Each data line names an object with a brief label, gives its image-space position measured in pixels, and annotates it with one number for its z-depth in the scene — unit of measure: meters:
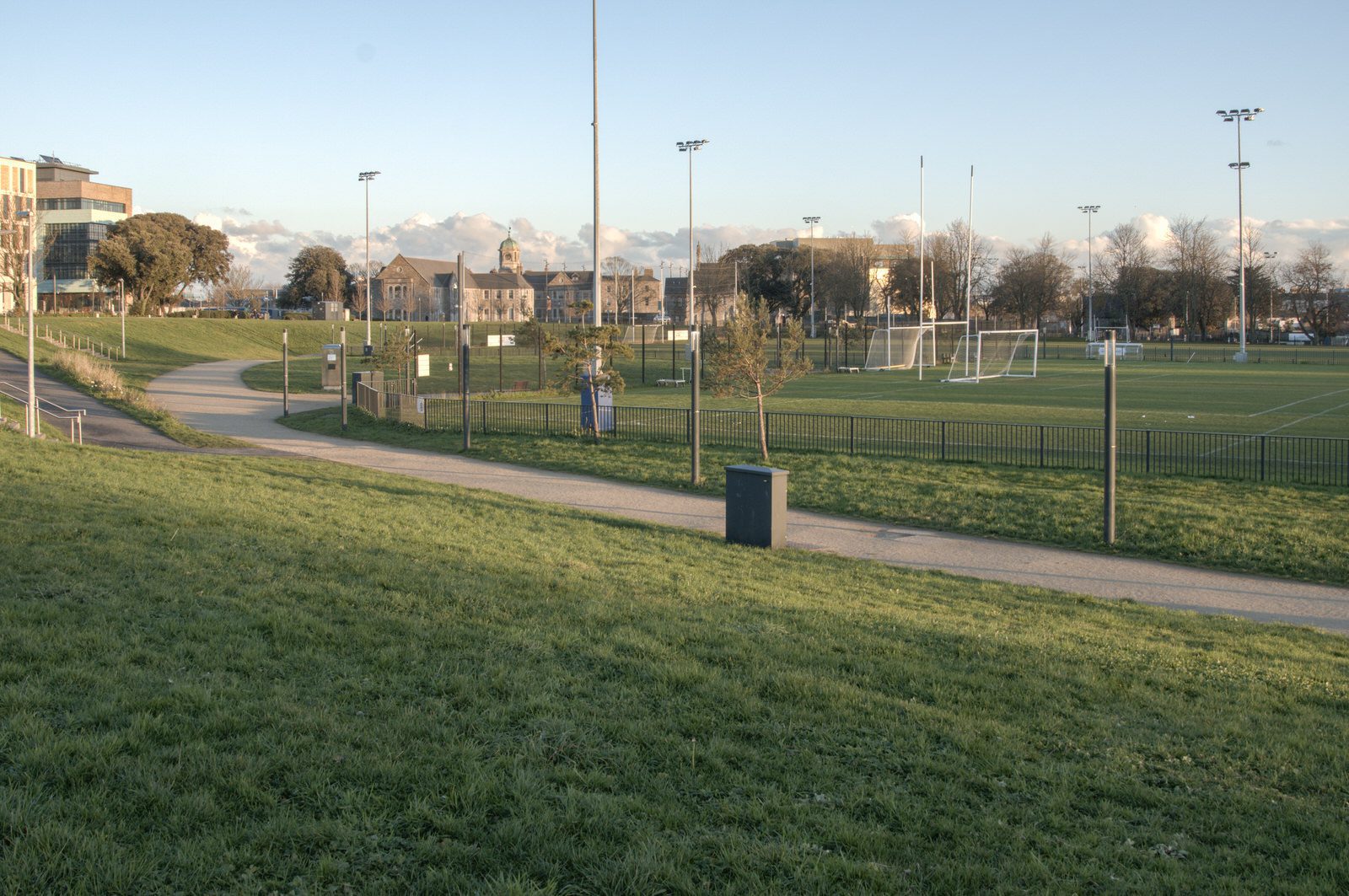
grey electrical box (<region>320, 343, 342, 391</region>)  44.22
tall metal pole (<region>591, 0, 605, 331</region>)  29.77
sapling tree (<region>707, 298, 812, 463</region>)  22.16
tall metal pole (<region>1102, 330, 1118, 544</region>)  14.60
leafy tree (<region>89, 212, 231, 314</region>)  87.88
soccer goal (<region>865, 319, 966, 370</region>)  64.25
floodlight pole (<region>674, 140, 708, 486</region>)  18.80
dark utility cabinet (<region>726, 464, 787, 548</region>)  13.67
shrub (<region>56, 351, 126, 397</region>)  37.50
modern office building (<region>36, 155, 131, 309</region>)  107.00
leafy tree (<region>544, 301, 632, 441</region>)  28.52
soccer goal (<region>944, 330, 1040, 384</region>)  56.97
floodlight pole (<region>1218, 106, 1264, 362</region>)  74.75
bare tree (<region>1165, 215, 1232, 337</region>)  106.50
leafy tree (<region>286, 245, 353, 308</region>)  123.94
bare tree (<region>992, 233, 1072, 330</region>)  106.62
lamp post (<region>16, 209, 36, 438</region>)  22.25
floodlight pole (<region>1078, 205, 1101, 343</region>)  97.16
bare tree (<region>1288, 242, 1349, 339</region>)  107.25
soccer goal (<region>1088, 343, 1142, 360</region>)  76.81
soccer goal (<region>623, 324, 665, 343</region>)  98.09
